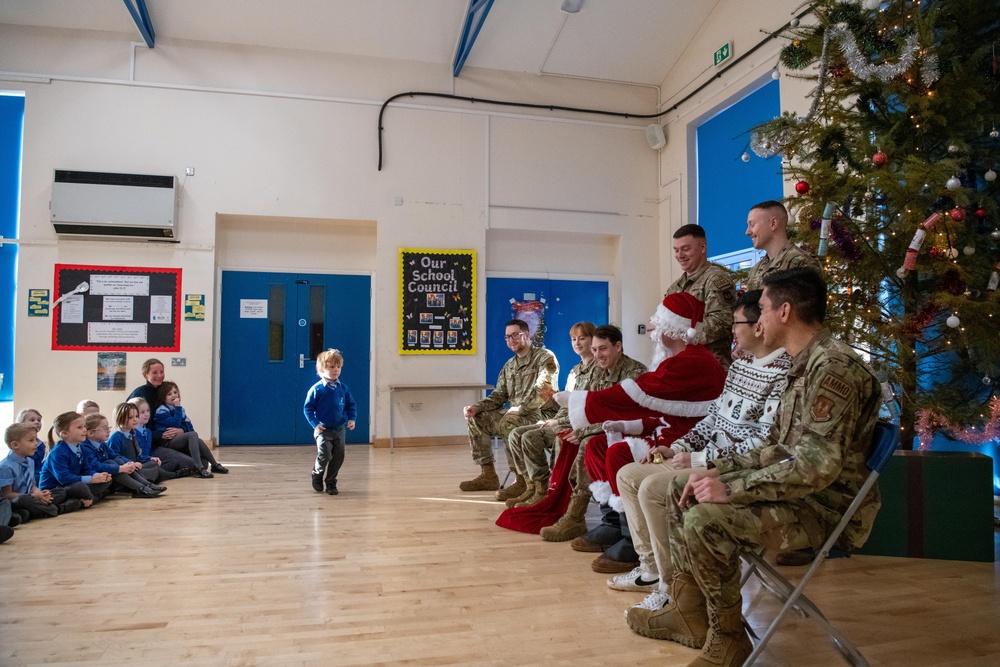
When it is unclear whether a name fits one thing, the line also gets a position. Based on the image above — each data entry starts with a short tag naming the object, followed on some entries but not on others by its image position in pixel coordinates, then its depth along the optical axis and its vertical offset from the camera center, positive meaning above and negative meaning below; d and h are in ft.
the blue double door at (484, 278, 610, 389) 28.40 +1.61
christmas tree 11.08 +2.54
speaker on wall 28.40 +8.83
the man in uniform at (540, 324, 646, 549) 11.88 -1.62
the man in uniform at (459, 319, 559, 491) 15.93 -1.35
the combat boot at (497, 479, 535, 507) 14.43 -3.19
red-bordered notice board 23.72 +1.25
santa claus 9.06 -0.62
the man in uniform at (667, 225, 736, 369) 9.96 +0.96
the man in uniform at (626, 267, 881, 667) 5.97 -1.21
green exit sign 24.11 +10.57
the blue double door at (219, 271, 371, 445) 25.95 -0.01
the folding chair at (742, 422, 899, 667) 5.77 -2.00
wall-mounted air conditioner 23.13 +4.81
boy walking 16.49 -1.83
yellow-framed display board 26.35 +1.75
